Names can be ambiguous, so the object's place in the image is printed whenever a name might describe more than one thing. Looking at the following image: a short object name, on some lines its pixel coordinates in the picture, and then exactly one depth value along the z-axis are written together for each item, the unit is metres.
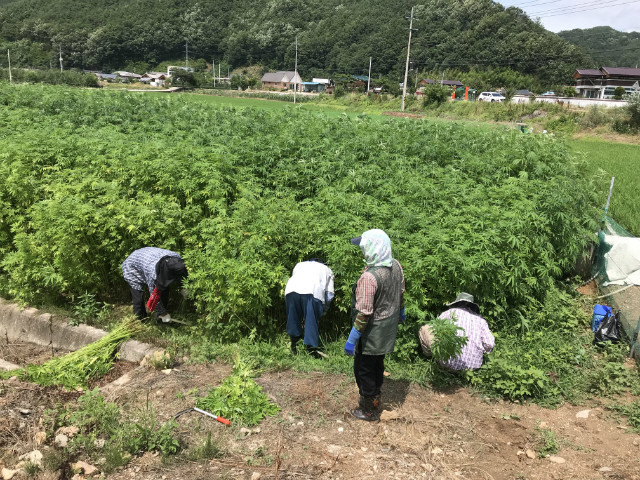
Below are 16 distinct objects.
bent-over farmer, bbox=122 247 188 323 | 6.07
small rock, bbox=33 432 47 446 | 4.00
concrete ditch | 5.88
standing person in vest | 4.14
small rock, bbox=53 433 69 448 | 3.98
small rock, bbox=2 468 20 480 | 3.61
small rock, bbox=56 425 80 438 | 4.13
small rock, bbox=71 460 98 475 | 3.72
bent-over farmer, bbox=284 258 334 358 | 5.51
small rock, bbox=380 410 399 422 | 4.49
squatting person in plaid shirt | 5.16
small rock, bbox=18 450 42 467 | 3.76
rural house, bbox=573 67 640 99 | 56.19
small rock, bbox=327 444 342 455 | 3.98
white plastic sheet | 6.83
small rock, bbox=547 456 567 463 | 3.97
